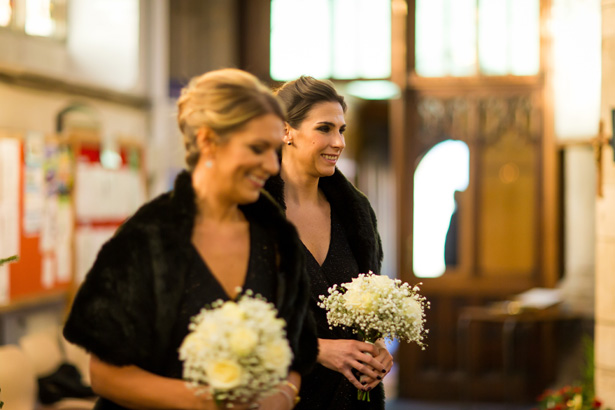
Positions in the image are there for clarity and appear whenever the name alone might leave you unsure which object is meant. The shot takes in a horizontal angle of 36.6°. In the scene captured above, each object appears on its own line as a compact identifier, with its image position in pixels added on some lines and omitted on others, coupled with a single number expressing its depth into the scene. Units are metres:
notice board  5.89
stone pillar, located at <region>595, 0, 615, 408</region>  4.55
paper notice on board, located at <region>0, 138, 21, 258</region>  5.77
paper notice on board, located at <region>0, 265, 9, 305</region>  5.77
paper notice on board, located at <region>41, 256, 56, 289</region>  6.36
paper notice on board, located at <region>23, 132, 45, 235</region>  6.06
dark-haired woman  2.68
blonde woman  1.84
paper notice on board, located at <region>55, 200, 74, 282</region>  6.58
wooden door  8.50
